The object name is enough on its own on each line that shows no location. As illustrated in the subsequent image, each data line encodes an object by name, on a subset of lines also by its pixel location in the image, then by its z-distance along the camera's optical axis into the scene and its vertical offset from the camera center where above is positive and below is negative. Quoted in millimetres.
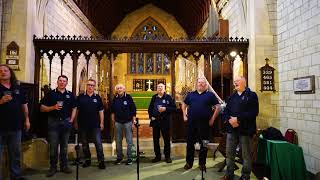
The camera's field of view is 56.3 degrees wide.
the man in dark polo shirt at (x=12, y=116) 3649 -250
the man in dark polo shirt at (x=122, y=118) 4836 -367
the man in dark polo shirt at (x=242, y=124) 3711 -359
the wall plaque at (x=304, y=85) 4004 +146
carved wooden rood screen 5445 +886
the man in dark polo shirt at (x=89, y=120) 4566 -372
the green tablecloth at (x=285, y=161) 3801 -851
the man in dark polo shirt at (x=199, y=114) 4410 -281
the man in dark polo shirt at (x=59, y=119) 4227 -331
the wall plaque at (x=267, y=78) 5172 +295
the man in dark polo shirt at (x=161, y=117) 4918 -357
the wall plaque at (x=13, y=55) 5031 +686
